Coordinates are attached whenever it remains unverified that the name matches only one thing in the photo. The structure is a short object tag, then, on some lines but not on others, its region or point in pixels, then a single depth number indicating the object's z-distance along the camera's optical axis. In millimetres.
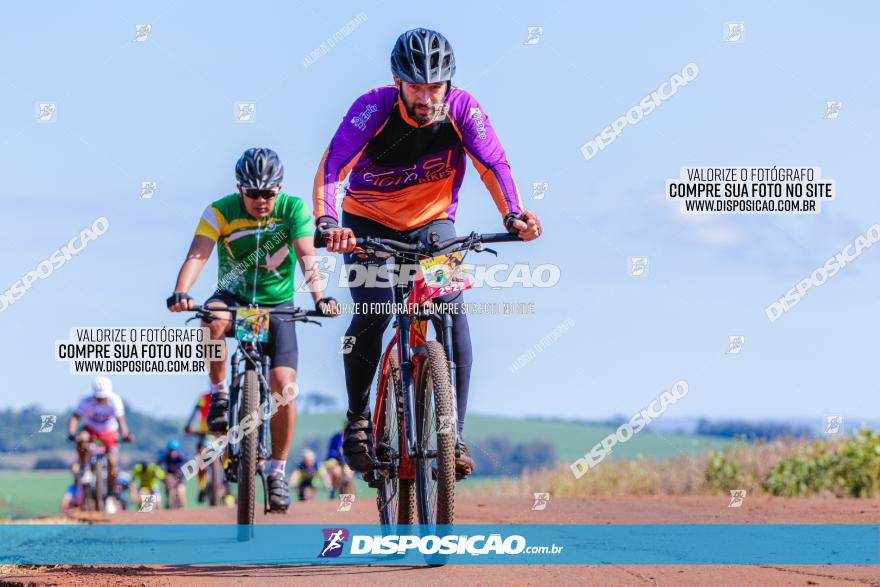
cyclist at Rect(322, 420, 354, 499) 18938
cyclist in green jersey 9477
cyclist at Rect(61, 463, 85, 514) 17328
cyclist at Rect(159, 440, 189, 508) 18844
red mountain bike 6969
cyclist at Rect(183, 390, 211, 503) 16438
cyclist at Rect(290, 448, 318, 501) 19094
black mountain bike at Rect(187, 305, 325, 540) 9305
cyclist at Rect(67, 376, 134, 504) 16844
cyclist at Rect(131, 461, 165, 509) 18719
